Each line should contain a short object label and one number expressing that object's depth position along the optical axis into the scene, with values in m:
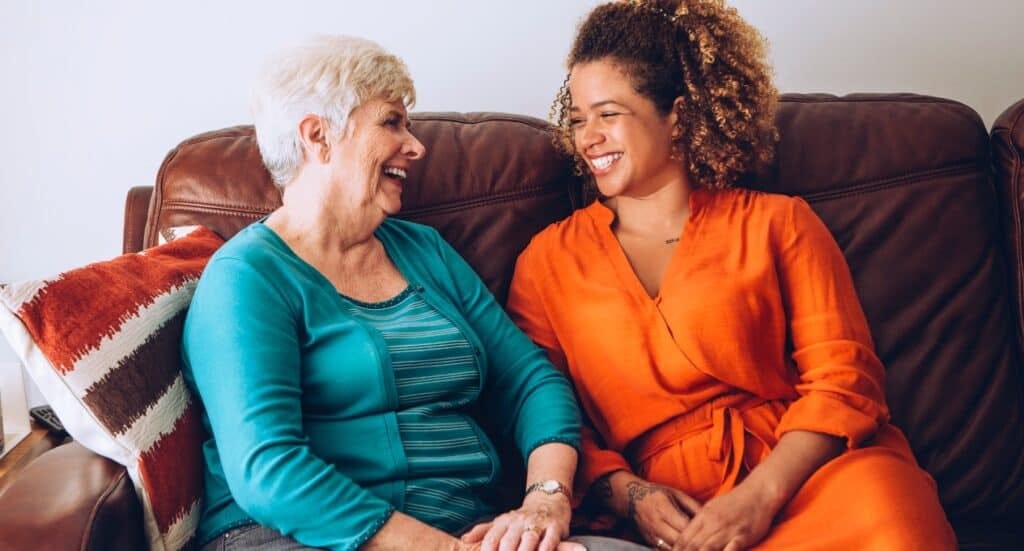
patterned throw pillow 1.32
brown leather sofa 1.83
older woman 1.38
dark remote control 2.06
